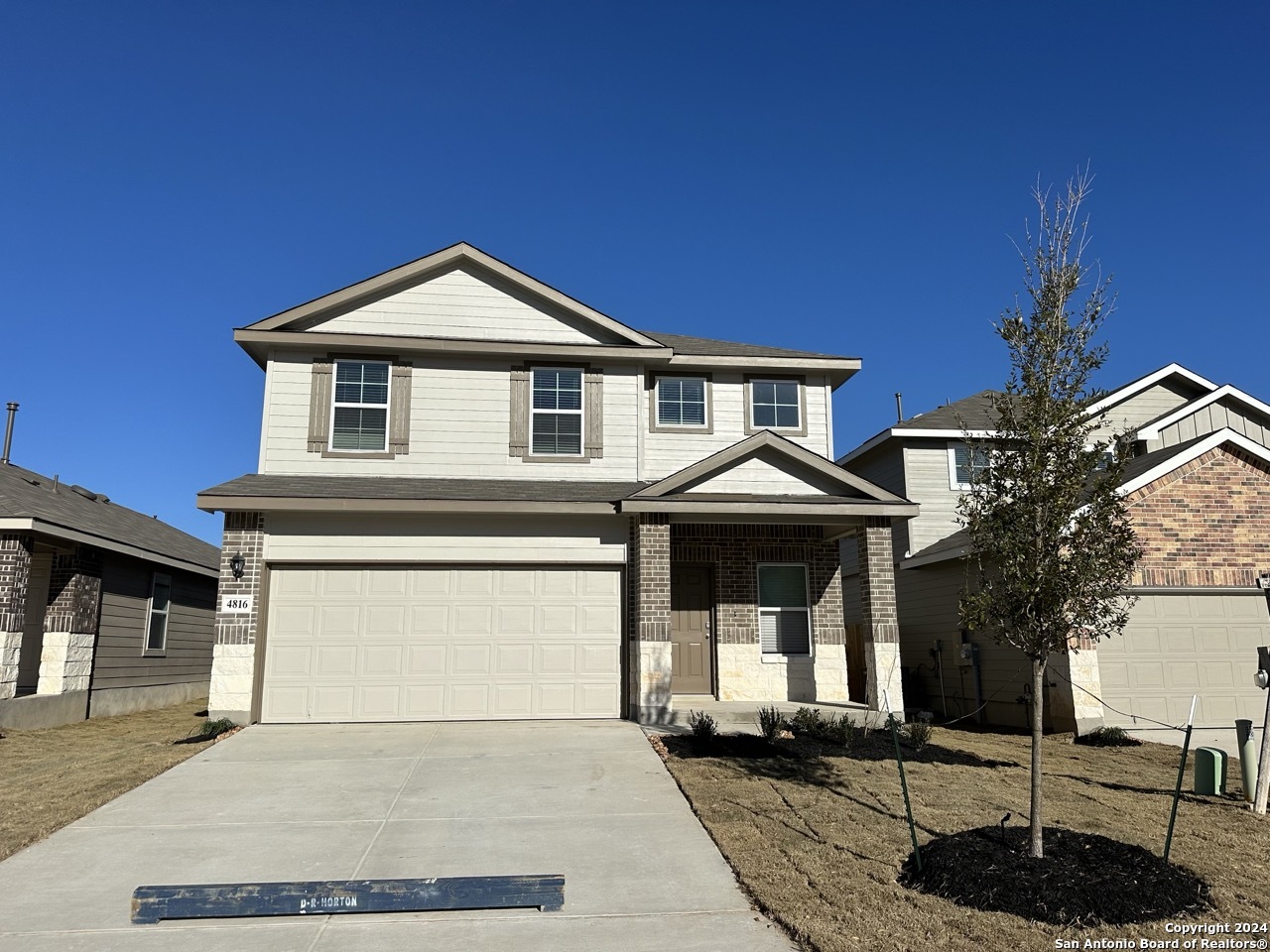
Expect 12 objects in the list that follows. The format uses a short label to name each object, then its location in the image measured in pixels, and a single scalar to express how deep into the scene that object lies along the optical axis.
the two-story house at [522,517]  13.26
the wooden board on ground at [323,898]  5.73
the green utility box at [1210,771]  9.31
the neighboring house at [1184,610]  13.50
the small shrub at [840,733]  11.55
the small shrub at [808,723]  12.01
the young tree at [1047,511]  6.82
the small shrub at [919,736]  11.52
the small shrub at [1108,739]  12.49
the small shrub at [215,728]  12.12
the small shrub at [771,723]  11.73
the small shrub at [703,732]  11.31
